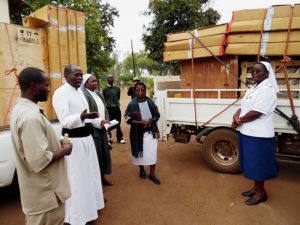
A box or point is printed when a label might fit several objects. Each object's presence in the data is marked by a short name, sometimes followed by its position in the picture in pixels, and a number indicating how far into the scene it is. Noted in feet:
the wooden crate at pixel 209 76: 15.70
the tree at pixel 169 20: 30.94
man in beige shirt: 5.65
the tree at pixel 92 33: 27.66
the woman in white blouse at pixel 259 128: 11.08
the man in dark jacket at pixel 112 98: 23.16
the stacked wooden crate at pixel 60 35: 13.52
